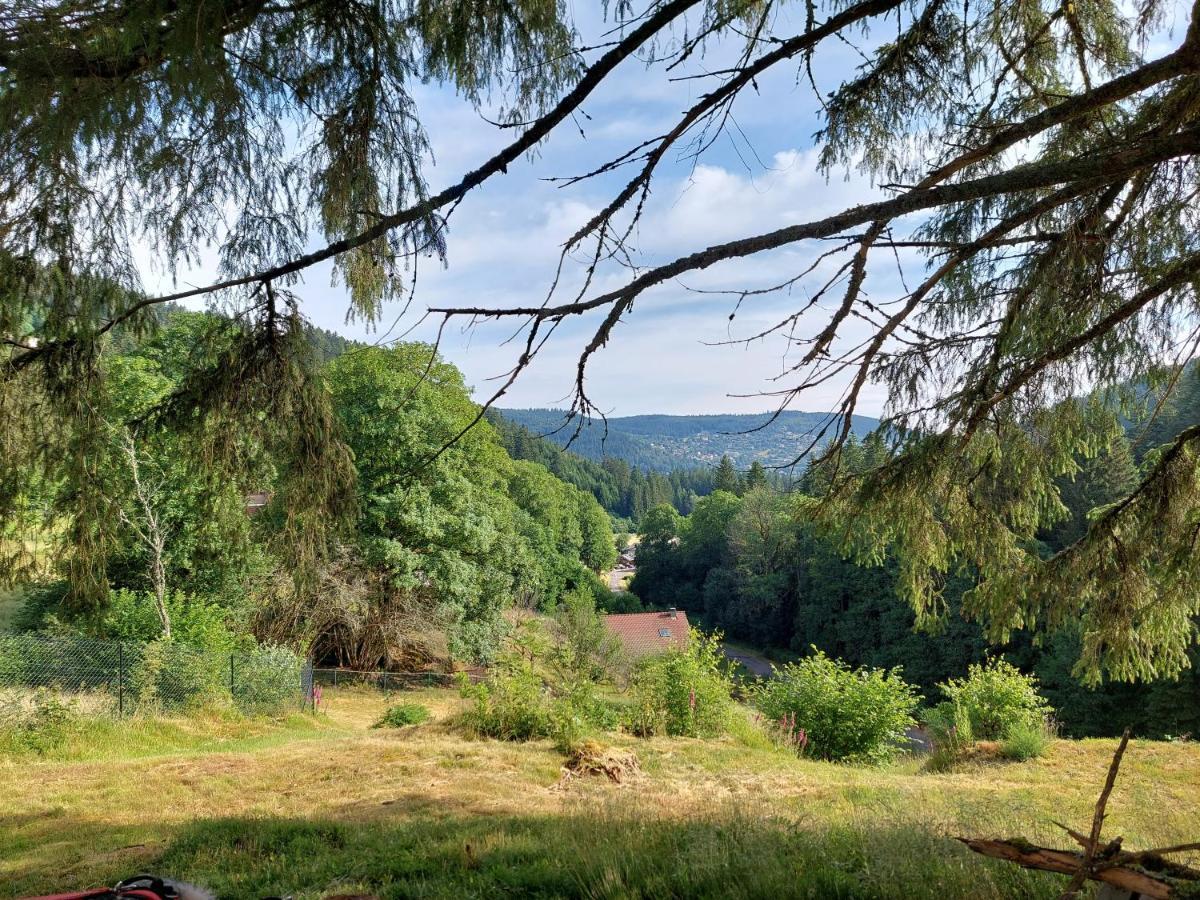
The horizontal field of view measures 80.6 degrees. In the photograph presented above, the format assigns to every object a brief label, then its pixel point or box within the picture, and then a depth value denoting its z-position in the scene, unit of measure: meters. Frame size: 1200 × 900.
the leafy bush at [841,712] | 9.96
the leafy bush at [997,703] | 10.19
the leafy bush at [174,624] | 13.88
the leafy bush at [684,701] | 9.17
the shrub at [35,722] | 8.29
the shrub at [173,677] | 10.69
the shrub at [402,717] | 12.72
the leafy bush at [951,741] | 9.38
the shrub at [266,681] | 12.62
